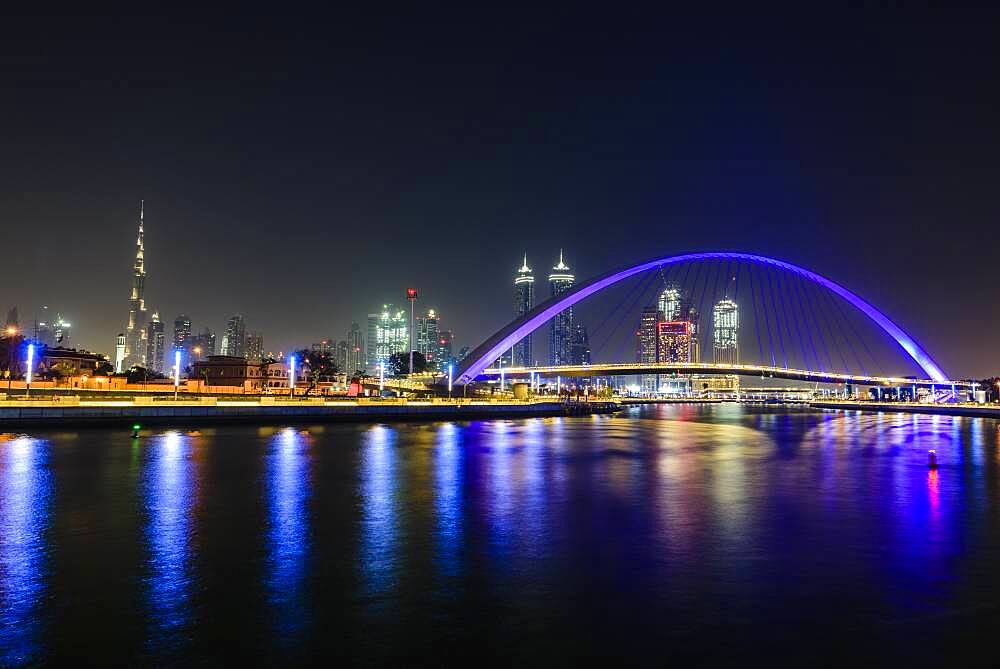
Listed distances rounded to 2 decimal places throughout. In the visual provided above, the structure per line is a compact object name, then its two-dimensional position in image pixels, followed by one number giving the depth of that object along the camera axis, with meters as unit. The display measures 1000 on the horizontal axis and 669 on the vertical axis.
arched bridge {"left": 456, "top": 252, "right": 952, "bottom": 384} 92.56
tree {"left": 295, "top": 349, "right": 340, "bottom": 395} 129.88
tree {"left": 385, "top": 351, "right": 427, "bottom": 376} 172.38
